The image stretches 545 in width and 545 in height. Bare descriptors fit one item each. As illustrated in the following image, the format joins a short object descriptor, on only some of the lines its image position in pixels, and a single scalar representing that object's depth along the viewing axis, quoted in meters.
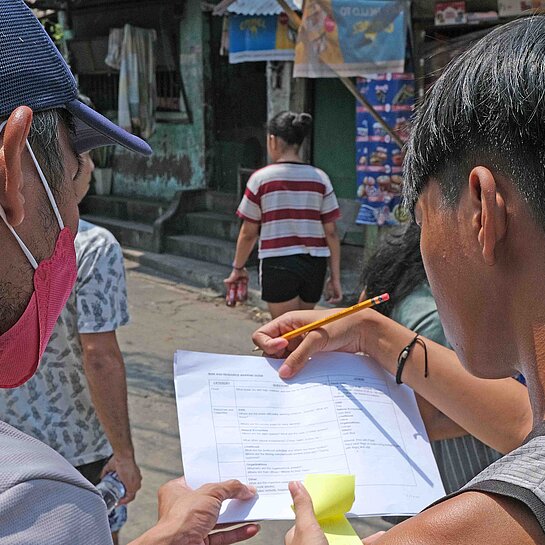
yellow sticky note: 1.28
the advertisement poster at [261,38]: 7.25
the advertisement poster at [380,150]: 6.77
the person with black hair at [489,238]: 0.87
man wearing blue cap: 0.91
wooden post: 5.12
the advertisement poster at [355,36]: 5.77
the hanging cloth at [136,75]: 9.86
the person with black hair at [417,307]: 1.98
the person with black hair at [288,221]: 5.18
